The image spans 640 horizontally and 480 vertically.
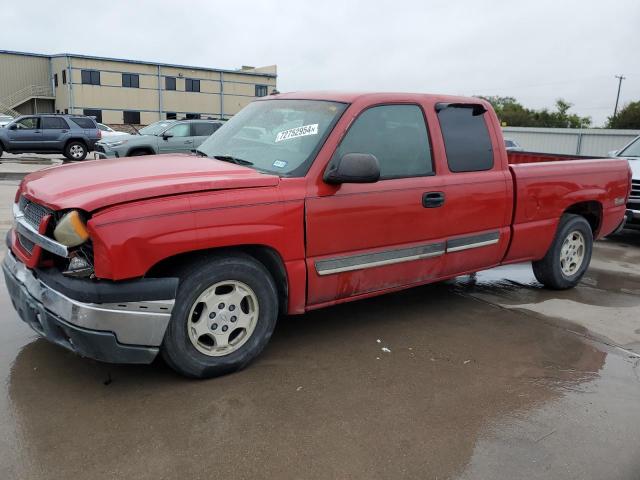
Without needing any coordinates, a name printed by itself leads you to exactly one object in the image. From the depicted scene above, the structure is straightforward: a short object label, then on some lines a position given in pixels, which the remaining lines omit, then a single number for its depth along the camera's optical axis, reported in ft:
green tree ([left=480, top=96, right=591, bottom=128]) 239.50
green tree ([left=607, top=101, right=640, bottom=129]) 176.65
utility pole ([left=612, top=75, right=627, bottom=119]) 217.60
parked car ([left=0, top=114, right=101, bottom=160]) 64.64
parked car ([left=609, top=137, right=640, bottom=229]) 27.27
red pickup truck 10.23
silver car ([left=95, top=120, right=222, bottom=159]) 50.14
